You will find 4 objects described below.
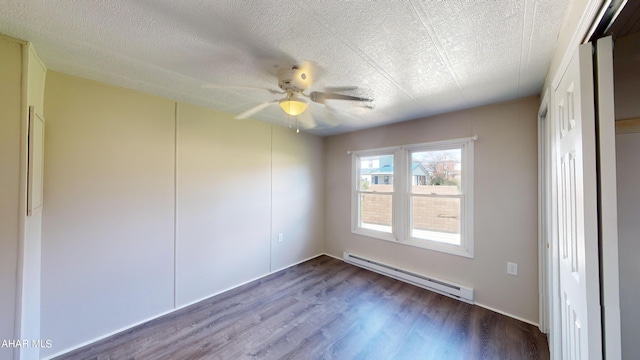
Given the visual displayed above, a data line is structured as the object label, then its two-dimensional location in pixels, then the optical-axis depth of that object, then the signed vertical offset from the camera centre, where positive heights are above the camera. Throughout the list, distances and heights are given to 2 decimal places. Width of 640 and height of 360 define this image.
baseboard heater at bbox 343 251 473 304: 2.55 -1.27
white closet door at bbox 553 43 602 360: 0.91 -0.13
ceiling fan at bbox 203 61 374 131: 1.63 +0.76
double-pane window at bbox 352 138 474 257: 2.66 -0.16
